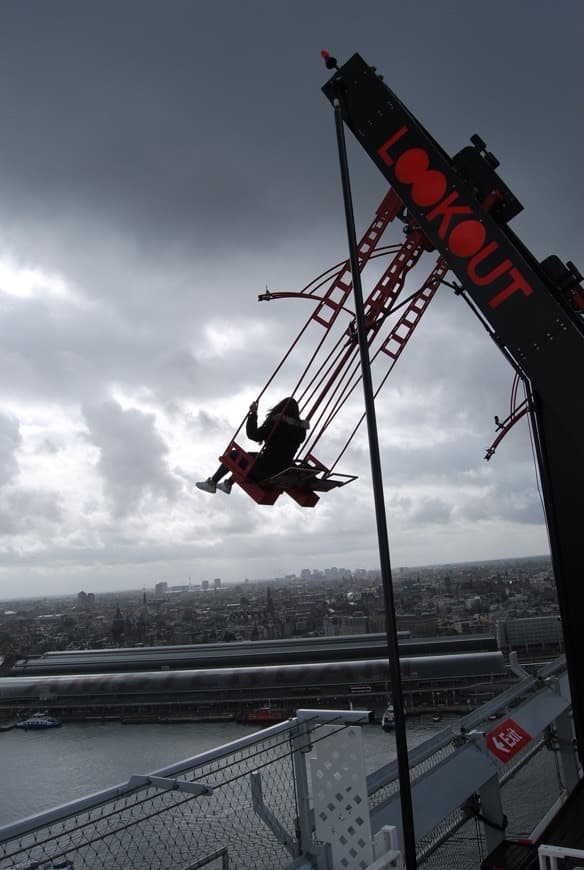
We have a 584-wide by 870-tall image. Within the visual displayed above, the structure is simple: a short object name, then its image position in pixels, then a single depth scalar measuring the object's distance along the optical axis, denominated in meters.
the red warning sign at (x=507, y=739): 4.23
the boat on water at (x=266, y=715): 26.56
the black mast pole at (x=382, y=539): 1.82
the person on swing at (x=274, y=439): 4.29
